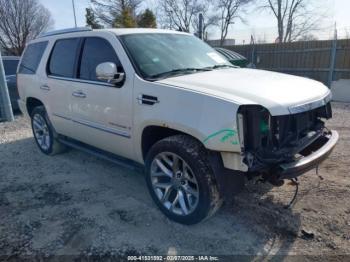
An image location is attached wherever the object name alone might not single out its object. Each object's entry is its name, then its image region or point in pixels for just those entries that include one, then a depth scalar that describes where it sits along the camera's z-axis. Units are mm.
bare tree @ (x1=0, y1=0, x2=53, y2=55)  30625
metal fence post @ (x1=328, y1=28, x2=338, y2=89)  11375
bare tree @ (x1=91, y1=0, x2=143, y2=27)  29844
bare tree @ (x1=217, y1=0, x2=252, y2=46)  40747
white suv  2648
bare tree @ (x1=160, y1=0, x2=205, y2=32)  41812
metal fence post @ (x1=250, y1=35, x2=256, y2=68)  14977
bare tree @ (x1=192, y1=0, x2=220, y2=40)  41375
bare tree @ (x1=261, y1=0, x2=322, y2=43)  35250
